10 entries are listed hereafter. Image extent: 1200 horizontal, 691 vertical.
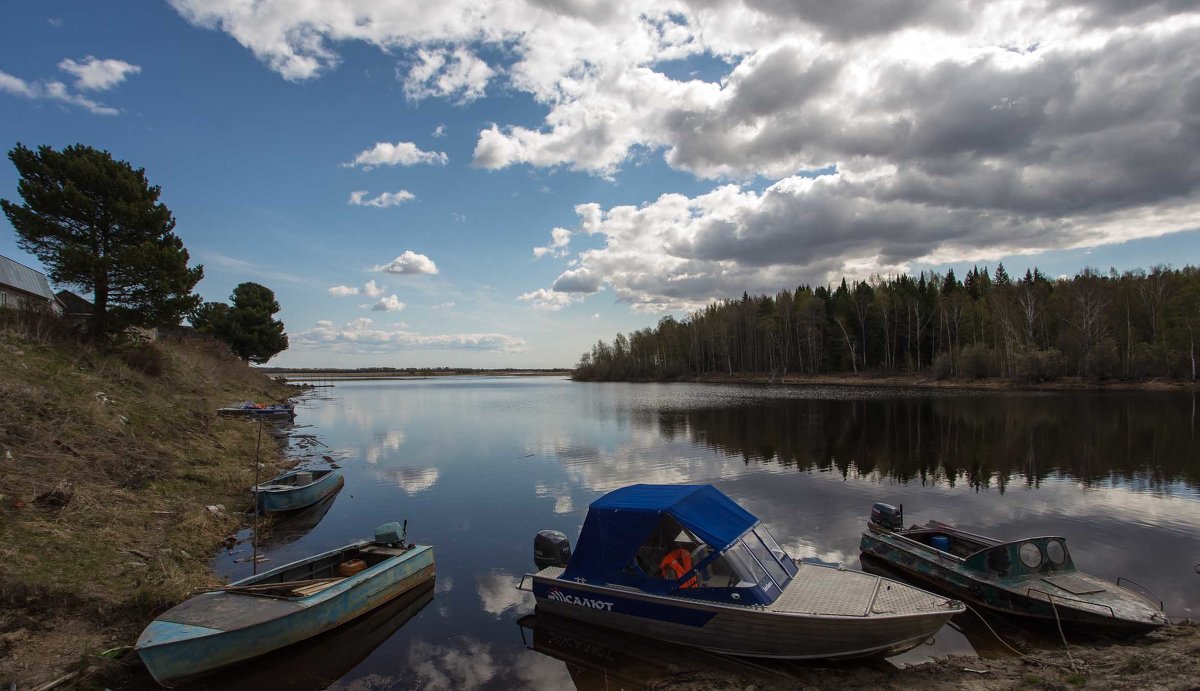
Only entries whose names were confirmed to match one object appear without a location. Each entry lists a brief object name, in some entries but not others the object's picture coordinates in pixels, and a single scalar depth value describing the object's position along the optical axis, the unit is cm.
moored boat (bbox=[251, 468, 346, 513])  1912
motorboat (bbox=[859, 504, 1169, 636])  1000
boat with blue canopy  917
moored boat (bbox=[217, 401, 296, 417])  3812
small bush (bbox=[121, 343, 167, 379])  3035
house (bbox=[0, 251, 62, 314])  3443
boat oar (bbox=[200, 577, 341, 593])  1030
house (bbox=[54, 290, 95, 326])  4744
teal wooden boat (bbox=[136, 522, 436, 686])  859
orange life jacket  1020
